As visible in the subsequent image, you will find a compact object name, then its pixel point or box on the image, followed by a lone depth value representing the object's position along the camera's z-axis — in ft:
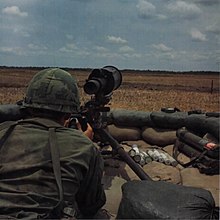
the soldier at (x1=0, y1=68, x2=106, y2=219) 5.57
